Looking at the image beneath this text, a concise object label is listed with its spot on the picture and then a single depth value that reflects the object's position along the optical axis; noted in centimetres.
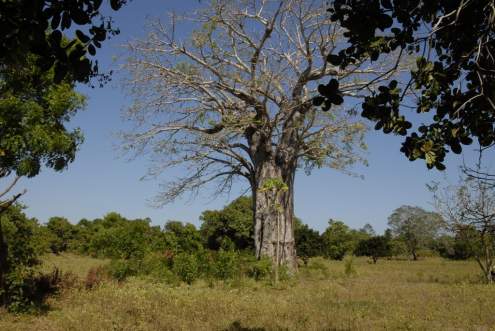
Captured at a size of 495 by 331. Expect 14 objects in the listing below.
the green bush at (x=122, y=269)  1425
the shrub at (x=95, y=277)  1209
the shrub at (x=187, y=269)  1436
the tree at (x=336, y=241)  3241
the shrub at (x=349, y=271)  1718
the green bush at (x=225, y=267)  1441
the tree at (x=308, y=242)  2985
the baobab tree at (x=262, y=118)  1532
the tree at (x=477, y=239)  1468
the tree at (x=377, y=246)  3291
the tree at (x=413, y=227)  4409
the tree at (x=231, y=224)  3328
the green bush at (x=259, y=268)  1528
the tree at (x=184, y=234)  2387
